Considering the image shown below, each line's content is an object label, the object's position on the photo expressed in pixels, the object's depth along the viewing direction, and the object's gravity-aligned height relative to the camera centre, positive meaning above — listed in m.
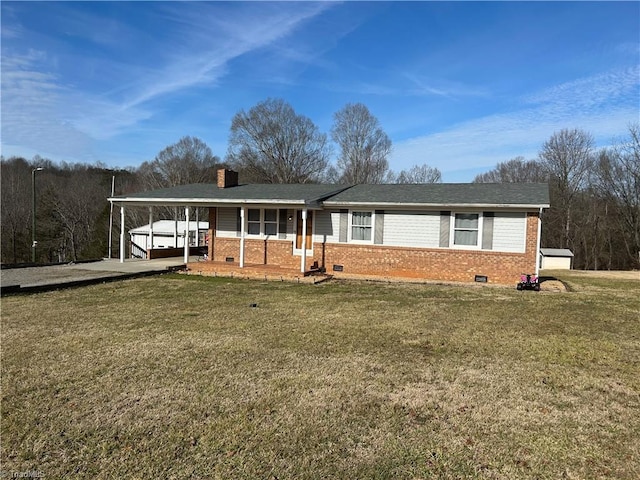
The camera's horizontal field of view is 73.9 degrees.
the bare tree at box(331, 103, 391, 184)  42.91 +8.12
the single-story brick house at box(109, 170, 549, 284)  13.38 +0.01
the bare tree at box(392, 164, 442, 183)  46.56 +5.87
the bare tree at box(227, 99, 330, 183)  44.62 +8.36
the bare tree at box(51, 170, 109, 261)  45.58 +1.05
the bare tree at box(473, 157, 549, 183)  38.84 +5.98
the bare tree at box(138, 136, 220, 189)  46.17 +6.37
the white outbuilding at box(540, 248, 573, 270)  26.20 -1.66
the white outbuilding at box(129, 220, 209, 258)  36.42 -1.12
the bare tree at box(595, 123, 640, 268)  32.34 +3.50
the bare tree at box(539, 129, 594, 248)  35.28 +4.90
